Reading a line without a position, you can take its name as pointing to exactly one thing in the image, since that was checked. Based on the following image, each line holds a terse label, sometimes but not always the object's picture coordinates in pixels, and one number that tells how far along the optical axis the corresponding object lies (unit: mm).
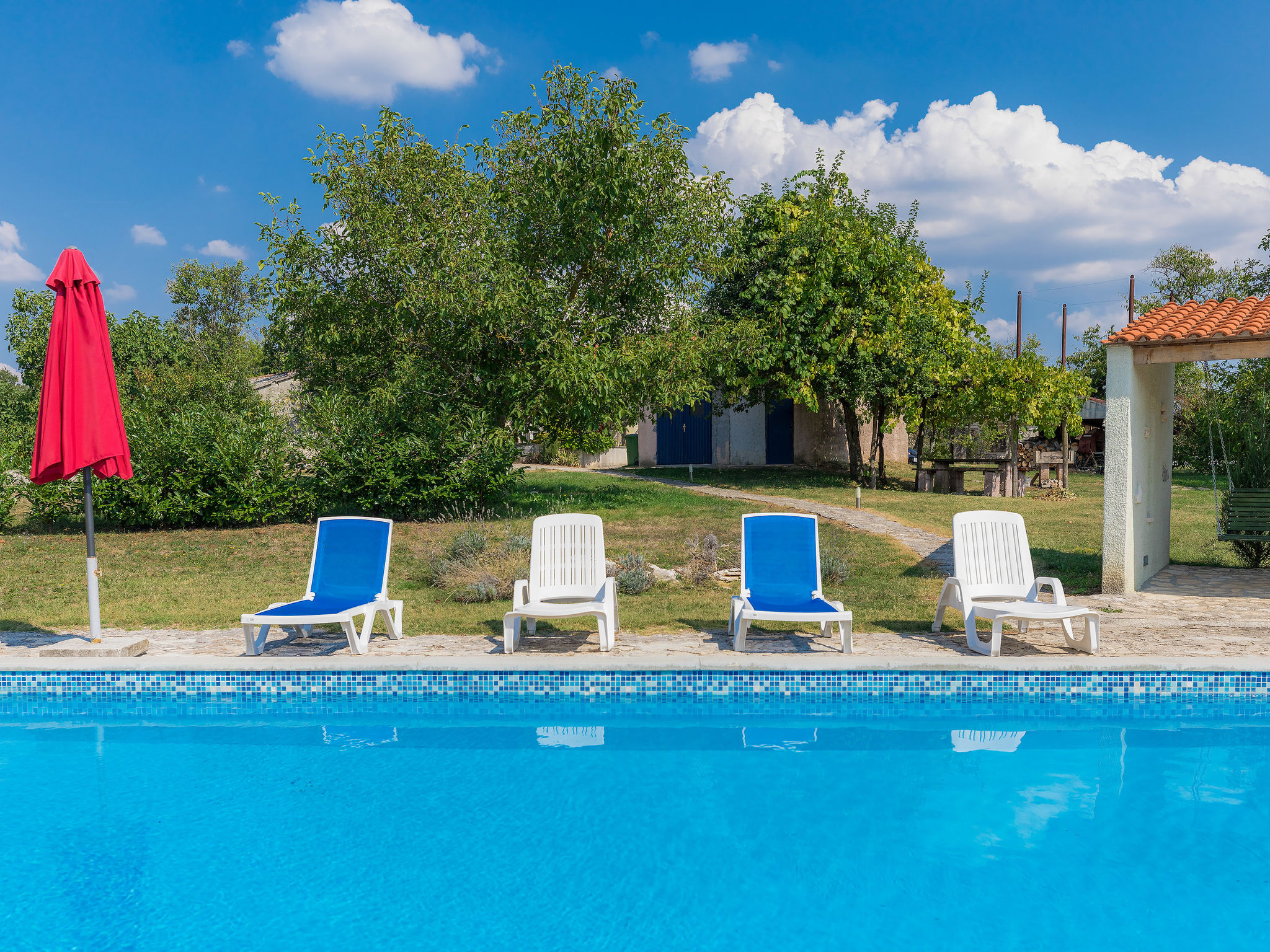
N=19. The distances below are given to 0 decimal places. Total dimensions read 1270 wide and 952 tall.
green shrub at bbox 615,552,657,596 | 8281
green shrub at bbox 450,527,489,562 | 9102
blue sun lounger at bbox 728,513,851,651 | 6262
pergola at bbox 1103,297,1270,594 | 7441
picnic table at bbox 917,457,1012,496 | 18781
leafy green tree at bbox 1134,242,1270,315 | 33406
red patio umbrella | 5645
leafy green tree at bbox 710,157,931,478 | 17766
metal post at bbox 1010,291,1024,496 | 18562
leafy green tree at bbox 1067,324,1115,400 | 33781
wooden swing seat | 8898
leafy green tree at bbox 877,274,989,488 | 17625
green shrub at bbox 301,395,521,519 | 12422
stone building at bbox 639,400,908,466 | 24172
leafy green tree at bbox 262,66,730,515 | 12797
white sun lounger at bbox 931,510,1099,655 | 6324
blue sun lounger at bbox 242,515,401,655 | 6121
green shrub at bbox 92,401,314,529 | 11906
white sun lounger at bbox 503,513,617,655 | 6547
